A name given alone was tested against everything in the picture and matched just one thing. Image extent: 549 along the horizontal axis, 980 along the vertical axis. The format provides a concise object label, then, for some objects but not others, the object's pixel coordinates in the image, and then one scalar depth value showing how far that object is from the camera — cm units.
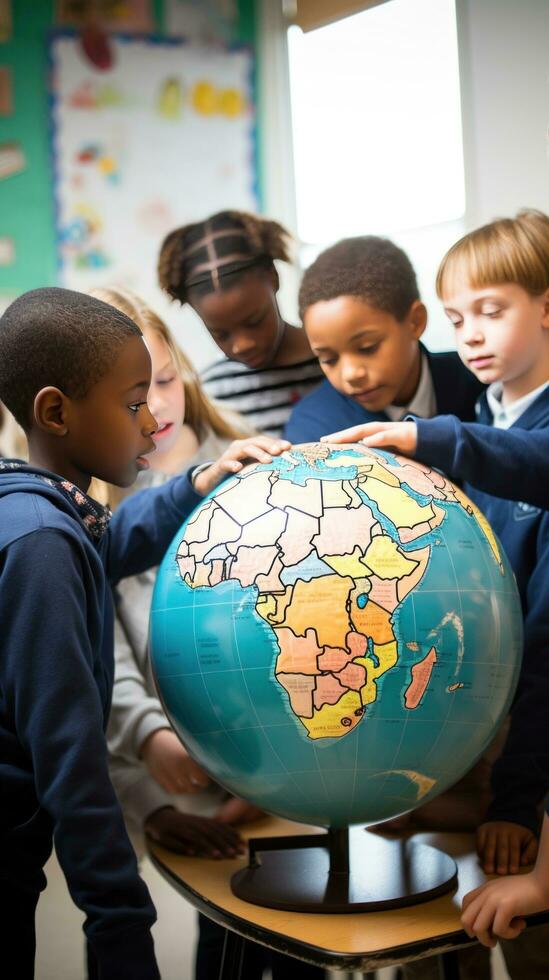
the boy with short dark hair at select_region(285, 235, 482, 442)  156
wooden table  110
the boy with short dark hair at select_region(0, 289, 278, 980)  111
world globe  113
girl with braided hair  180
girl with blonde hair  161
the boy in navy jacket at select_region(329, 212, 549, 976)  138
